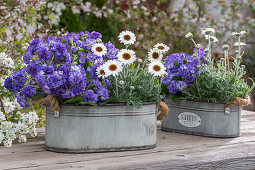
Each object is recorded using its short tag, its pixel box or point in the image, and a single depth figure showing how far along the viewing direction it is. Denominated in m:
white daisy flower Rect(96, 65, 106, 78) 1.70
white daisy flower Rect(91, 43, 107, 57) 1.74
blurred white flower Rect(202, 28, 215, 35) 1.94
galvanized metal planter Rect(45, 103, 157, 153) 1.72
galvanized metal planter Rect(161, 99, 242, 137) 1.94
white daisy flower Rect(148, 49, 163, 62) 1.84
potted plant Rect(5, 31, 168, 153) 1.69
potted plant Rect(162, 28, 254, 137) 1.92
